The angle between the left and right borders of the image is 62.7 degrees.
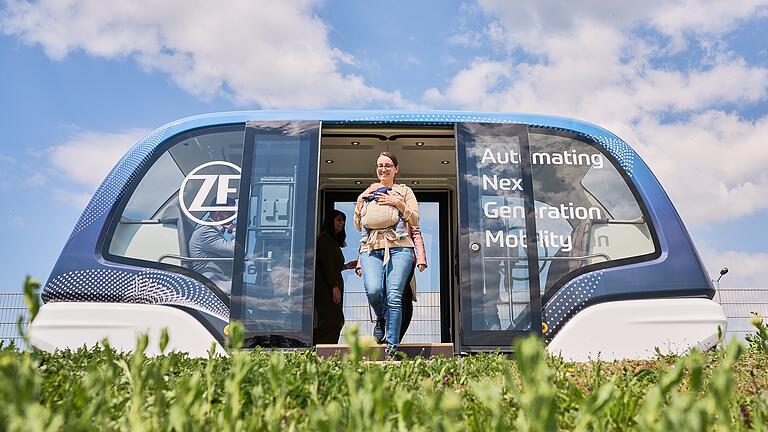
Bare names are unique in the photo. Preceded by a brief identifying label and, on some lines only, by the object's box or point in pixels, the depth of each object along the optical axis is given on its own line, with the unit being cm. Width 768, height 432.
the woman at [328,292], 739
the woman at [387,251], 524
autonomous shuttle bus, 518
